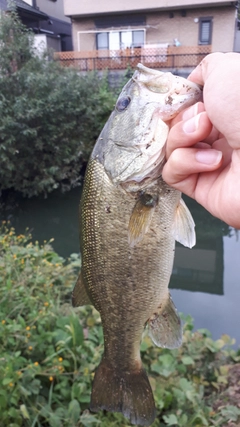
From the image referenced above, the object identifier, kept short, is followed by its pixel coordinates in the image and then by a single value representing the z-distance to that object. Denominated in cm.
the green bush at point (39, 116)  888
